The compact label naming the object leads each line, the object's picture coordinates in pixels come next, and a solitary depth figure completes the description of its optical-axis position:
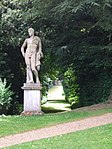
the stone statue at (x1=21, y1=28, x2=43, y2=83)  15.22
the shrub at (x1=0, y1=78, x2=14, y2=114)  17.55
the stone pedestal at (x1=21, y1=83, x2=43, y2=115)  14.87
